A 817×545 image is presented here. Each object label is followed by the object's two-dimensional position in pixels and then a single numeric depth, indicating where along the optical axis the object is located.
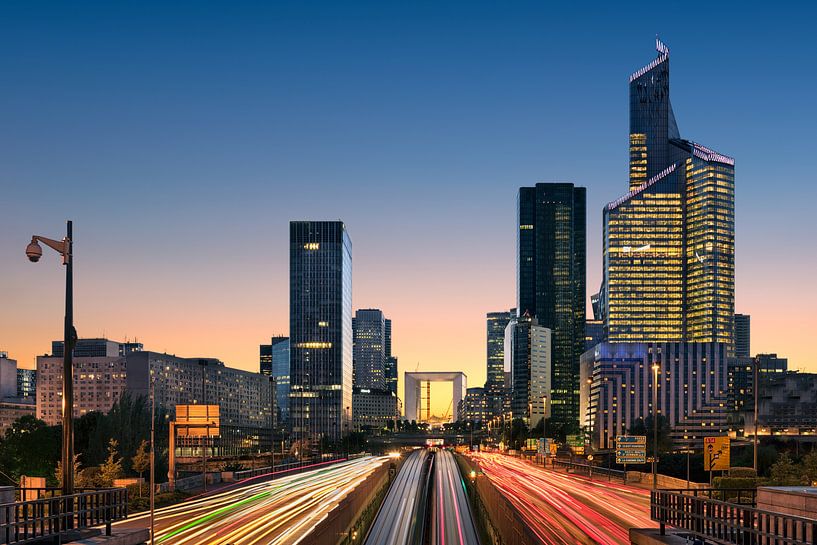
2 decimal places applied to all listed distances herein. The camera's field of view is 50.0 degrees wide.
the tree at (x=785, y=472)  80.62
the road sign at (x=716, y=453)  54.72
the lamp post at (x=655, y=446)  63.59
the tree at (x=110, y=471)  75.25
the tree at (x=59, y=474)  71.69
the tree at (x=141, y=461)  84.69
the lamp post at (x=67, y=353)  25.78
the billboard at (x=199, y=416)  77.88
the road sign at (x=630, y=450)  81.62
